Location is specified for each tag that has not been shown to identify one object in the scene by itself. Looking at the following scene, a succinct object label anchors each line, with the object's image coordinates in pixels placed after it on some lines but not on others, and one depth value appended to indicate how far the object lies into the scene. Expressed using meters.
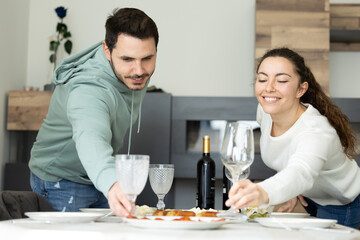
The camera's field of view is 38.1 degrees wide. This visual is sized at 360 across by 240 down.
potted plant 3.67
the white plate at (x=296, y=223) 1.09
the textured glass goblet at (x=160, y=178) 1.45
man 1.48
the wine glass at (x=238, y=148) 1.21
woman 1.66
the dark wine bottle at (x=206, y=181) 1.65
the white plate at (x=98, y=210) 1.42
